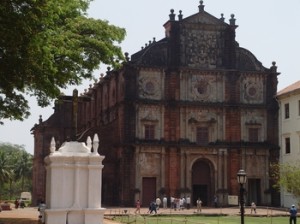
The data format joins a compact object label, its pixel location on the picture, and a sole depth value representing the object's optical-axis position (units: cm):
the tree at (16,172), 8724
